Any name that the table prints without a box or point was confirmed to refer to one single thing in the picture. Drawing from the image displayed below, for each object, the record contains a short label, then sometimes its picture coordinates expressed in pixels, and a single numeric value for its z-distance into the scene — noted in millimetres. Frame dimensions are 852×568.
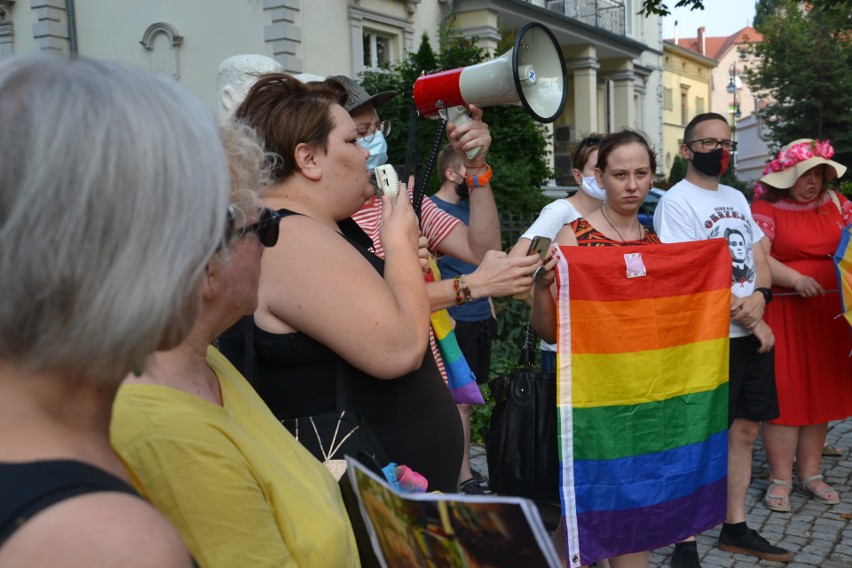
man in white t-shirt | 4066
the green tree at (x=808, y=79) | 22484
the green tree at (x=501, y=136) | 11070
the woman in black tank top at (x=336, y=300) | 1861
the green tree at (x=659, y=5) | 9086
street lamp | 36219
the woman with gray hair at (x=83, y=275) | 837
